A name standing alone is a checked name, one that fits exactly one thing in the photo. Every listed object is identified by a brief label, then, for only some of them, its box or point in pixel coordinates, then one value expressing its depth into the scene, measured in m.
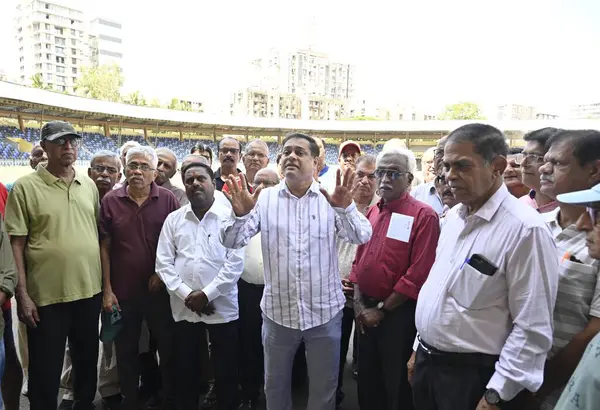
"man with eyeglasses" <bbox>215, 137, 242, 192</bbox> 4.18
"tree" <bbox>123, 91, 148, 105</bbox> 48.58
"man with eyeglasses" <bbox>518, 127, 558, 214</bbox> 2.31
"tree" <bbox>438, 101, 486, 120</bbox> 57.28
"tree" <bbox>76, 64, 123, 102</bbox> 49.56
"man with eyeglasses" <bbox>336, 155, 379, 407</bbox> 2.96
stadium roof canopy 20.88
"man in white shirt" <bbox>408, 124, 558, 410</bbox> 1.50
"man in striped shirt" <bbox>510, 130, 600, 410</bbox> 1.54
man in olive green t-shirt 2.57
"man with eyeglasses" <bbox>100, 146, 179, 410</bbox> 2.81
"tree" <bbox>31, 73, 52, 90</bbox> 40.19
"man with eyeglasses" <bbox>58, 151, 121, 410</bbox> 3.03
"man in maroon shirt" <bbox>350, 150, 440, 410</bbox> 2.38
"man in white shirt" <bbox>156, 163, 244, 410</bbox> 2.69
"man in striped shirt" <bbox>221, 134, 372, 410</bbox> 2.31
